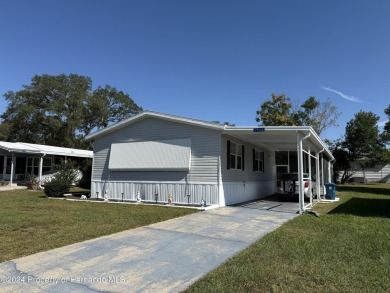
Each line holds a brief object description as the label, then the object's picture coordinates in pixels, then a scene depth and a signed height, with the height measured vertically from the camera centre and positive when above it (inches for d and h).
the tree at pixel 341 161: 1536.7 +62.7
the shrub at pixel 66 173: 668.1 -2.1
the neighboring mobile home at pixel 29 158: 940.6 +46.6
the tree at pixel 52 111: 1549.0 +297.3
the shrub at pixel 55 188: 631.8 -31.6
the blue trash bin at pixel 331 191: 693.3 -36.8
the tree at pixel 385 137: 1442.7 +169.8
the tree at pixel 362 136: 1470.2 +178.8
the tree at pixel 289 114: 1434.9 +276.6
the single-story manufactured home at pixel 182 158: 509.0 +26.8
